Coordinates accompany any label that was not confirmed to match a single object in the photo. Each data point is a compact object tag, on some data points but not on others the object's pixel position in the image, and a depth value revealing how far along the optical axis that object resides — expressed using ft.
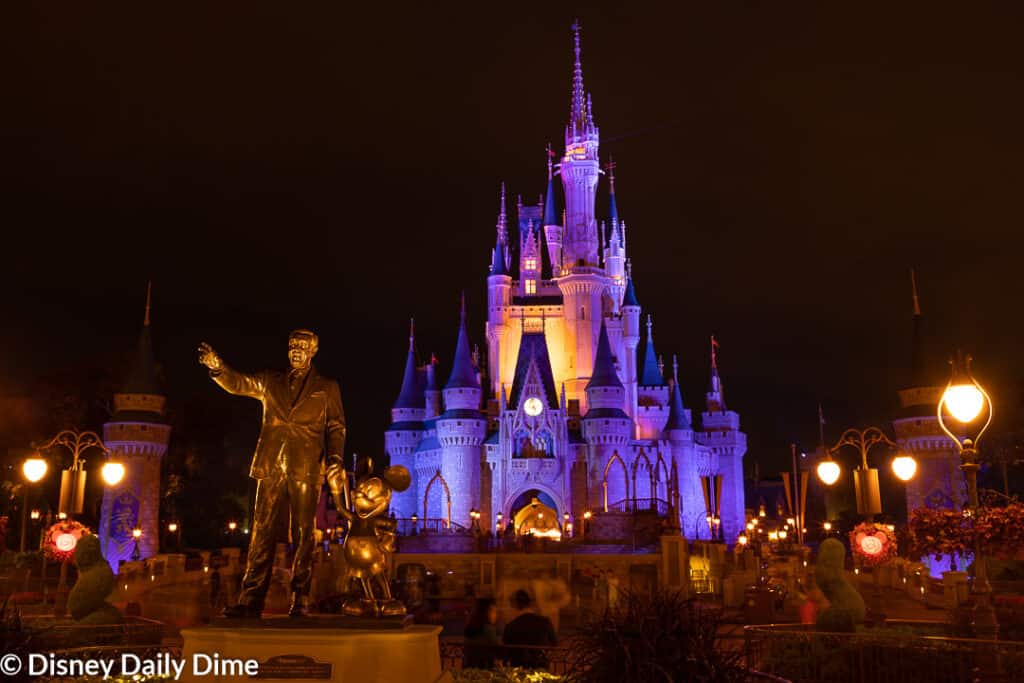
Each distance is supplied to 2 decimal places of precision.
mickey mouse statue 24.64
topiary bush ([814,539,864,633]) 35.37
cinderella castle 166.61
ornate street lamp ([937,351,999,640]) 28.30
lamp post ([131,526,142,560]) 122.74
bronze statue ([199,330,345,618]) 25.96
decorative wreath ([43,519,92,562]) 53.52
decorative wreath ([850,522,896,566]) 50.29
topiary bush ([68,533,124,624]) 35.91
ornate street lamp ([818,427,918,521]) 41.68
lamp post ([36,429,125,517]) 51.24
